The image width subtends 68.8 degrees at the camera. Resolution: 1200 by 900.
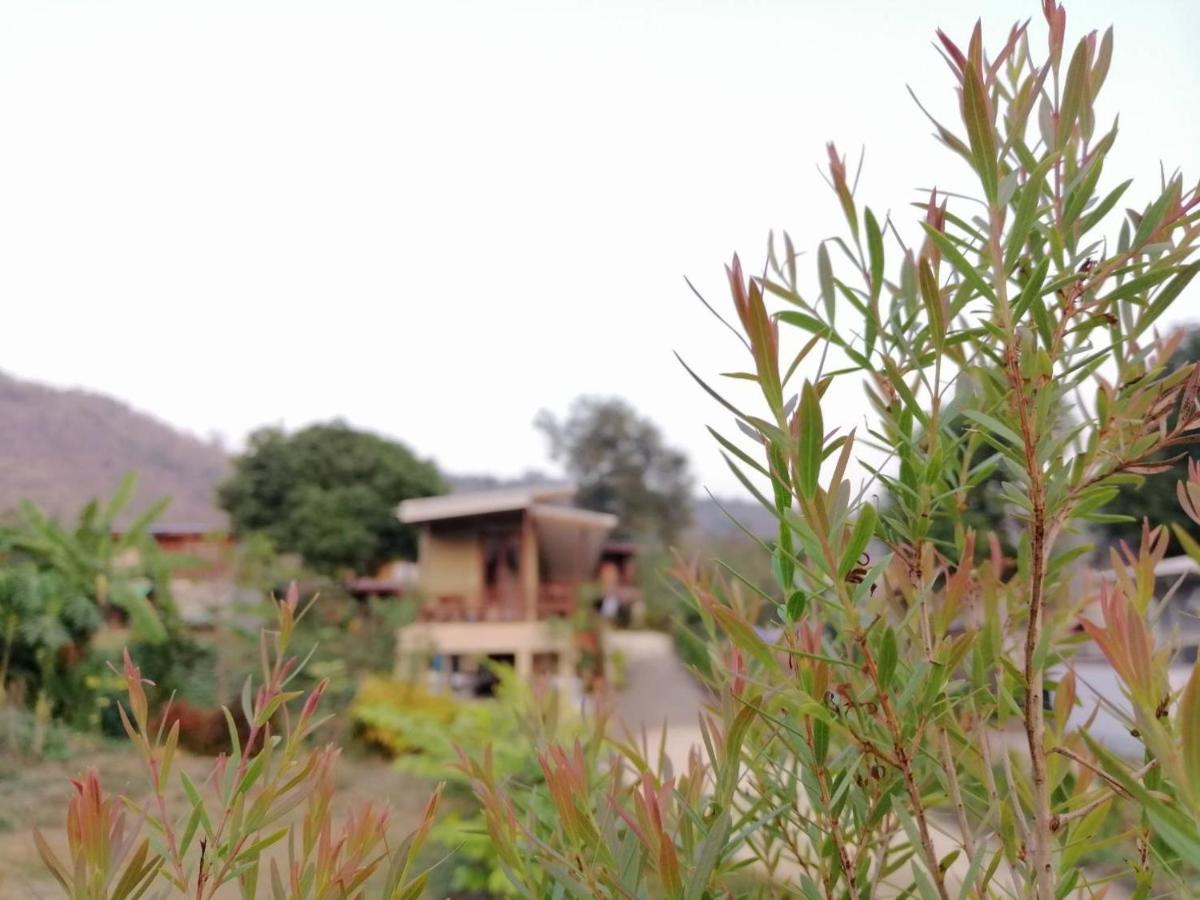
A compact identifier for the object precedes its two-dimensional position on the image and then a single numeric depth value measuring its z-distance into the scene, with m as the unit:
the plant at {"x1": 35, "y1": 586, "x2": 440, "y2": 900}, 0.60
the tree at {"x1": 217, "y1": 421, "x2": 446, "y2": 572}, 19.11
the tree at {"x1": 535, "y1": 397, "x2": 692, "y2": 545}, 29.03
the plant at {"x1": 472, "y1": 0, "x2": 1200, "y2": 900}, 0.57
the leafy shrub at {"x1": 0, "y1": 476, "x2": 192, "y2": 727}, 7.76
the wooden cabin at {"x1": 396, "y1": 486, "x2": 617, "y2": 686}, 13.09
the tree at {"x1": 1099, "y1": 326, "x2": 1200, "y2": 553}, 8.28
